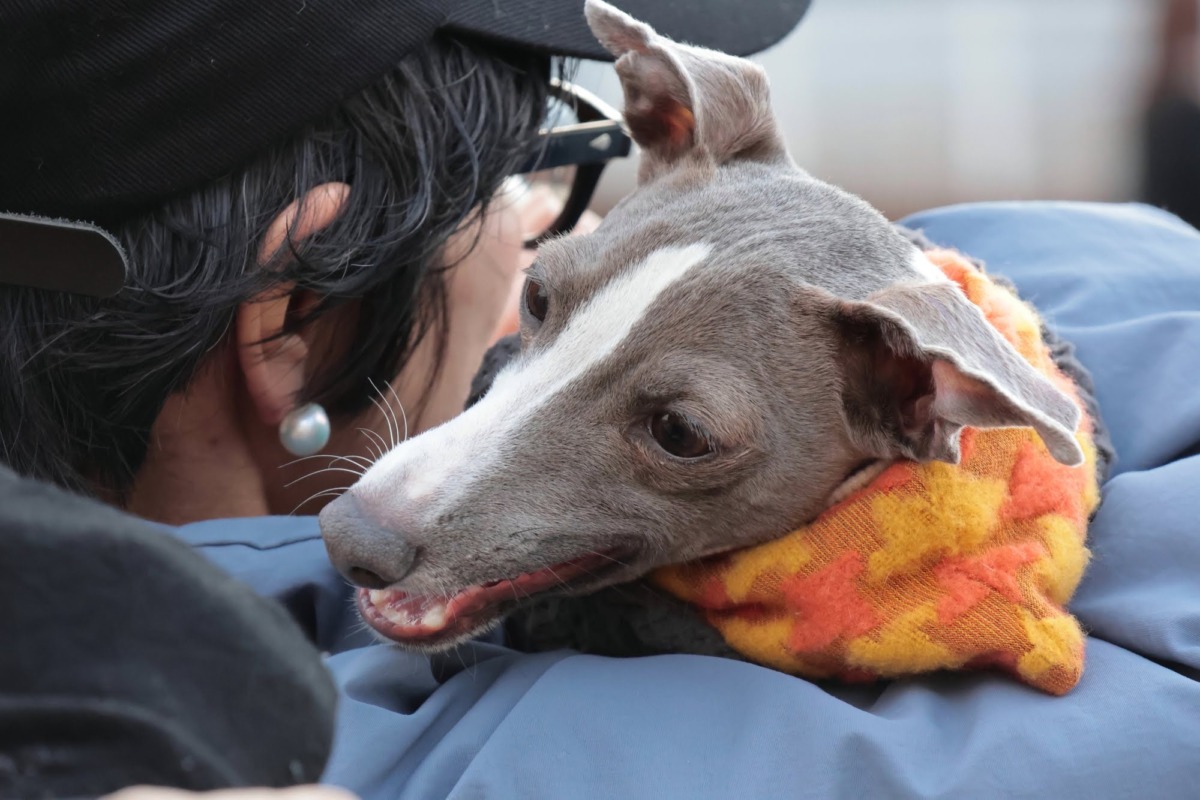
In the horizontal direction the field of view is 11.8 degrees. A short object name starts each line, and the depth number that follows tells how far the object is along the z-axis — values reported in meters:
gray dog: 1.41
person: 1.41
